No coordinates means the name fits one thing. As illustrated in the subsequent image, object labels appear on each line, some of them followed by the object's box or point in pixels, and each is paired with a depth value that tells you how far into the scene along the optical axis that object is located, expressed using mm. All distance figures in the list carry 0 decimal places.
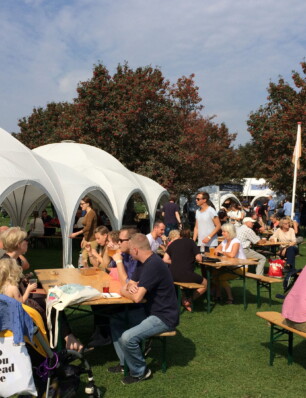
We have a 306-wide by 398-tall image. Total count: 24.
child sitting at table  4266
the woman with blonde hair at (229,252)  8680
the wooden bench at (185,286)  7469
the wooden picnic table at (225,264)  7792
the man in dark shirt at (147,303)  4824
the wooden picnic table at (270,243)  11783
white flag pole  16253
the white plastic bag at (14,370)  3539
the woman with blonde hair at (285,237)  11383
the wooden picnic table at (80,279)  4875
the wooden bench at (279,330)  5353
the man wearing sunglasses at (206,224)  9438
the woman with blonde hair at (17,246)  5266
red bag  11273
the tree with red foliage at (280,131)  20797
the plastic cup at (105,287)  5207
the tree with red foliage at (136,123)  23516
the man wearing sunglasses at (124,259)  5668
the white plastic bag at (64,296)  4594
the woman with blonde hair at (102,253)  7453
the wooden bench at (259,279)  7916
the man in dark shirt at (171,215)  16172
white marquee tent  11070
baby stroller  3930
